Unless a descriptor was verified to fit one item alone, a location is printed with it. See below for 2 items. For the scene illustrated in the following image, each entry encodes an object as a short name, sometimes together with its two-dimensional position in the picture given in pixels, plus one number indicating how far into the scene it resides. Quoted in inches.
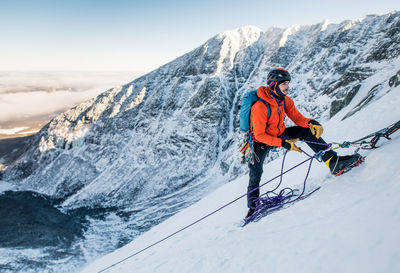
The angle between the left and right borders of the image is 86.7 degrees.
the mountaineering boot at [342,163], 179.0
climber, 197.6
